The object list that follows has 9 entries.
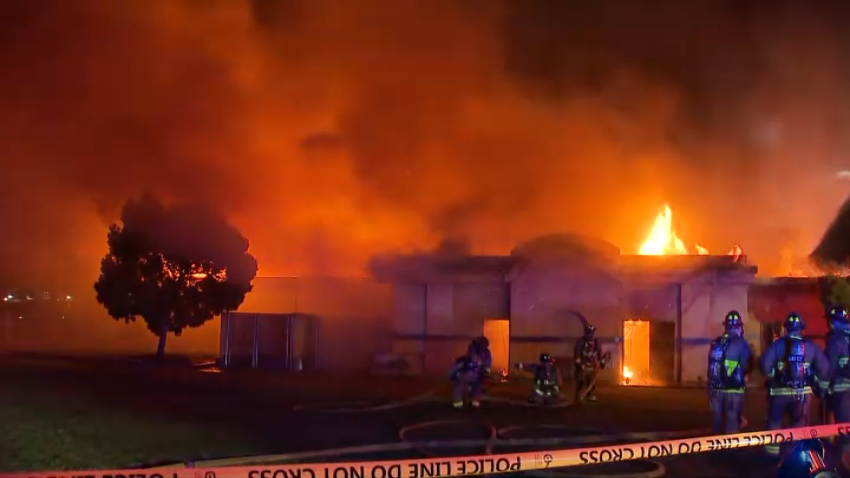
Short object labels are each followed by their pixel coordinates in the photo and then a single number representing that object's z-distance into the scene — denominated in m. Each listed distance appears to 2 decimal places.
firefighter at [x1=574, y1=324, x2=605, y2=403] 14.01
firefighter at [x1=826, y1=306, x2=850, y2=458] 8.23
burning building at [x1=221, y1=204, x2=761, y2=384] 19.19
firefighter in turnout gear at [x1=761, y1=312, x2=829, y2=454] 8.14
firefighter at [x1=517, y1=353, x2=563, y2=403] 13.67
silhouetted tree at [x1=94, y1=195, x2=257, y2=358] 22.52
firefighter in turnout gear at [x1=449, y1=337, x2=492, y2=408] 12.85
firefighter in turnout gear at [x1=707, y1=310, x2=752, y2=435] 8.78
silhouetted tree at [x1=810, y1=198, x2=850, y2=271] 30.92
